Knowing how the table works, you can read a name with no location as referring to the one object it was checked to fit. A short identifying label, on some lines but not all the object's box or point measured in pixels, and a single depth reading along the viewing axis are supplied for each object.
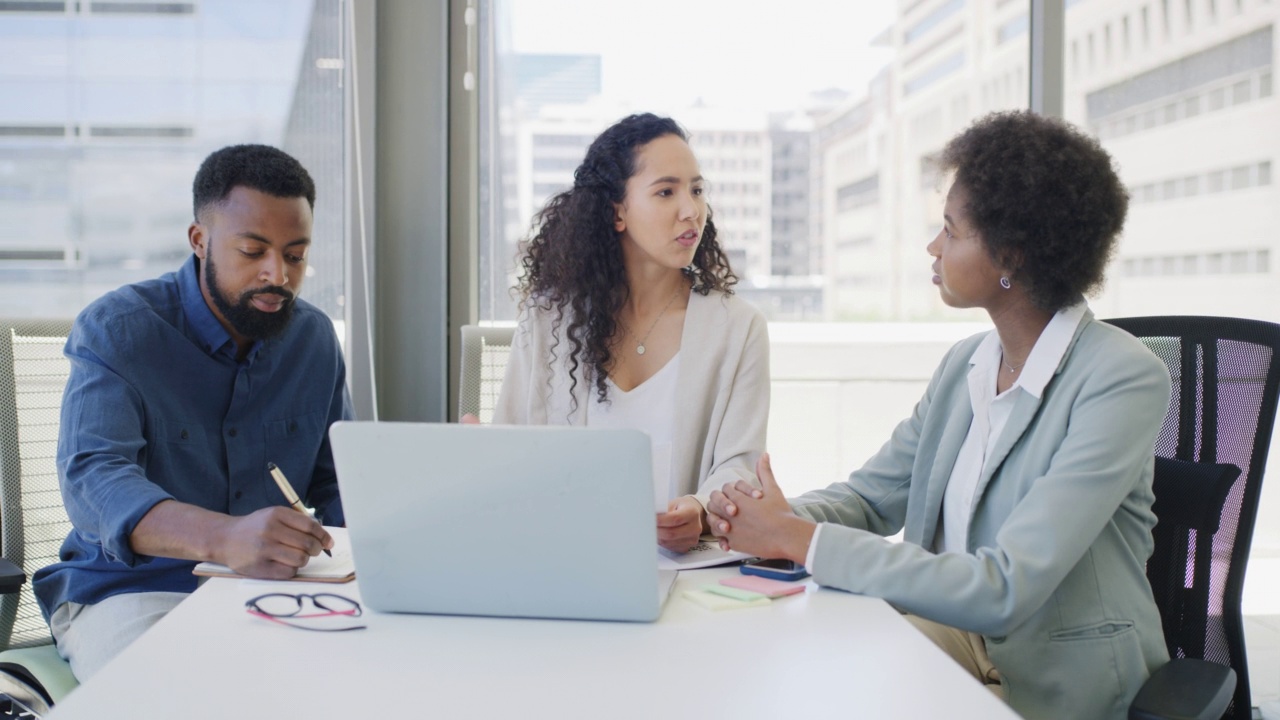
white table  0.98
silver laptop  1.15
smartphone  1.43
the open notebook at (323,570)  1.44
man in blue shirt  1.65
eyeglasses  1.24
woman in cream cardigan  2.12
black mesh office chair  1.59
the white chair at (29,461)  1.89
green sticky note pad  1.33
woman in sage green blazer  1.37
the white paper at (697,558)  1.51
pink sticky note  1.35
